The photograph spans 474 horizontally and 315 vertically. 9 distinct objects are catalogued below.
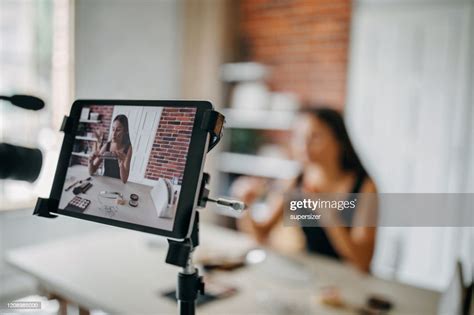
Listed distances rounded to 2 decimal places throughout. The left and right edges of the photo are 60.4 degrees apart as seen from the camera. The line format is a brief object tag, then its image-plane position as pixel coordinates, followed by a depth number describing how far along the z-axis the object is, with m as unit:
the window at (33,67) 2.36
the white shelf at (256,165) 3.04
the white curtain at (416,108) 2.32
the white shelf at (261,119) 3.07
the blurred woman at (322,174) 1.66
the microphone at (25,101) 0.73
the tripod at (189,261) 0.65
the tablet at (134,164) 0.62
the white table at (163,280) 1.15
